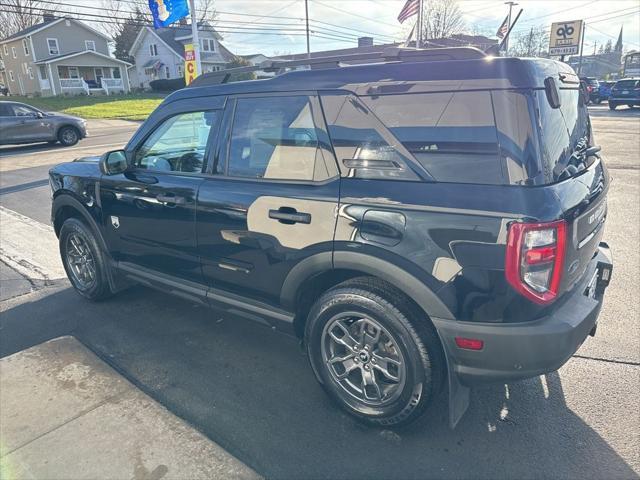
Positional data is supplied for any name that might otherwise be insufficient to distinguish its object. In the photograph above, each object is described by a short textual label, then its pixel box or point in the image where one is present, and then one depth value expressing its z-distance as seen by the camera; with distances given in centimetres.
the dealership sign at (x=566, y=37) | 3991
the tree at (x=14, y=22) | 5625
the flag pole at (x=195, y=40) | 1200
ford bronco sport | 206
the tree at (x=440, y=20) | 4091
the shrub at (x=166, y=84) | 4255
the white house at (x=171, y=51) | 4903
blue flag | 1262
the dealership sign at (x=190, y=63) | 1199
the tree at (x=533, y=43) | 6900
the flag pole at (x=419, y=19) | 1758
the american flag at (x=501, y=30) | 1410
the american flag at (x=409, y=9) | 1758
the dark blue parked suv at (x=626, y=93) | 2588
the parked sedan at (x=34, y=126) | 1486
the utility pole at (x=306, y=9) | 3506
